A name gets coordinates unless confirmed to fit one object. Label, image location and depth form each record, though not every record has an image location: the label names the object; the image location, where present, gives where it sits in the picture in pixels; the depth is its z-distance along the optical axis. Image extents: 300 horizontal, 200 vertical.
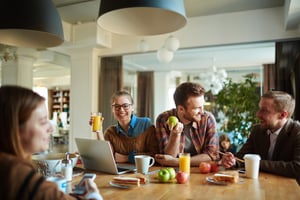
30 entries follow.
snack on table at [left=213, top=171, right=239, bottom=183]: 1.47
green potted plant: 4.57
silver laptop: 1.61
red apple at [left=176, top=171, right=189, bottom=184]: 1.46
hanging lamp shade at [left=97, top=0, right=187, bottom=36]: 1.55
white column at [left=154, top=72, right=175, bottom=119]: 8.48
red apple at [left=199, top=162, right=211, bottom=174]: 1.70
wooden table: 1.24
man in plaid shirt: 2.05
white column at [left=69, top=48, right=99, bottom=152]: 5.10
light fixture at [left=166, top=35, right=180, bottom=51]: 3.75
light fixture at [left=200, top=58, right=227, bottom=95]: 5.83
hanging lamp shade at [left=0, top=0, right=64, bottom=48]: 1.59
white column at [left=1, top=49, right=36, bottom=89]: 5.68
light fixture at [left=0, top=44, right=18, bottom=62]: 5.40
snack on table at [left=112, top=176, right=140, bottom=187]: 1.40
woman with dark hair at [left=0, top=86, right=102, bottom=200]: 0.79
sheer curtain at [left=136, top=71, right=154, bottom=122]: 8.48
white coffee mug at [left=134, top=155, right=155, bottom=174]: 1.64
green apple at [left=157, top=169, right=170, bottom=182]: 1.47
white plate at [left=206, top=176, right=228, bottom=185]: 1.45
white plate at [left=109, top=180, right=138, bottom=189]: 1.36
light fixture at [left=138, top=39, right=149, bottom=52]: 4.29
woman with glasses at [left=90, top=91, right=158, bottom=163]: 2.15
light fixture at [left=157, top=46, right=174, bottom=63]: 4.03
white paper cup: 1.58
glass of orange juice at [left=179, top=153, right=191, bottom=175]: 1.65
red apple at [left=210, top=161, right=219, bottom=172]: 1.74
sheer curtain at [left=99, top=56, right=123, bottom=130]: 5.16
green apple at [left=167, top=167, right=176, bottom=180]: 1.50
